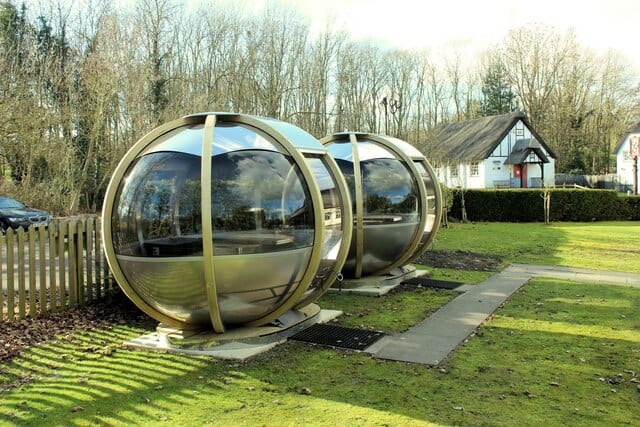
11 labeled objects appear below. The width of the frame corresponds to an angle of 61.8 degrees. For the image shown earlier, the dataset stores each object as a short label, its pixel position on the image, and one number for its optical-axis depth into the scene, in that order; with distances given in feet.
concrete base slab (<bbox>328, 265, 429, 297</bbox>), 32.55
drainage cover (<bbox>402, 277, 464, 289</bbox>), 34.88
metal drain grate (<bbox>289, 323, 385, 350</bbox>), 22.24
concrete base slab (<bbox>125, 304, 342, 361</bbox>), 20.70
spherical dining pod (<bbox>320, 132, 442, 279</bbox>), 32.94
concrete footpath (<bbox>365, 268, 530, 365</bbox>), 21.07
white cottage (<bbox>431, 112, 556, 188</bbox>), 155.74
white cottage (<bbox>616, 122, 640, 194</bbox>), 166.91
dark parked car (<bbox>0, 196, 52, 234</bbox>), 62.64
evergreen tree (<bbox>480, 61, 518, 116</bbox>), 198.08
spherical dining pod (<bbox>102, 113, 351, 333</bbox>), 20.07
